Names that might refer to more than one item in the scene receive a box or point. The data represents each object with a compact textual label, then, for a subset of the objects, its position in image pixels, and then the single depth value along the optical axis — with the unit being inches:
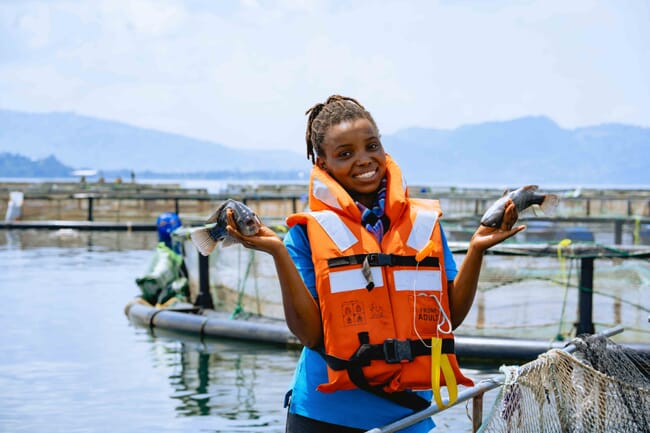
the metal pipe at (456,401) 119.9
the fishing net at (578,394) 149.0
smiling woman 119.7
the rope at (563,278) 439.5
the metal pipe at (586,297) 430.3
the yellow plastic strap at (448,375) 121.9
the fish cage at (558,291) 432.5
